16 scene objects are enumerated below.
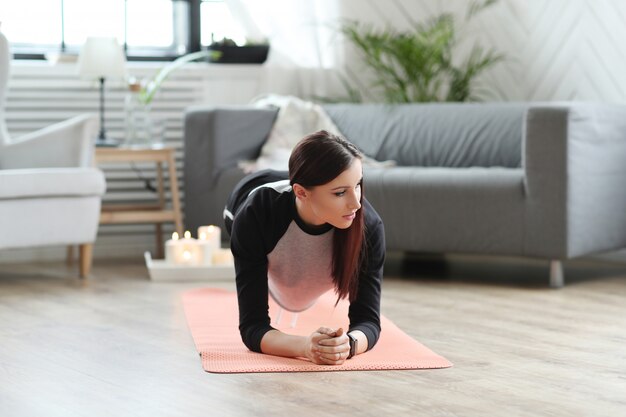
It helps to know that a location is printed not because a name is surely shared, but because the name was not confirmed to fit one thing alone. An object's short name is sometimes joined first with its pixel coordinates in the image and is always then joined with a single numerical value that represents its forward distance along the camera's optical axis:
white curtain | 4.94
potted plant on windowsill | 4.98
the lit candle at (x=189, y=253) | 3.88
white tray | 3.82
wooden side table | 4.28
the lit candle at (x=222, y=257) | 3.89
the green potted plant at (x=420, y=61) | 4.67
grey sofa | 3.50
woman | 2.17
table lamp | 4.30
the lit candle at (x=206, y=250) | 3.88
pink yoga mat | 2.26
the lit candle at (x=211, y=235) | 3.94
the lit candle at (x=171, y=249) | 3.88
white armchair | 3.64
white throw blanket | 4.21
